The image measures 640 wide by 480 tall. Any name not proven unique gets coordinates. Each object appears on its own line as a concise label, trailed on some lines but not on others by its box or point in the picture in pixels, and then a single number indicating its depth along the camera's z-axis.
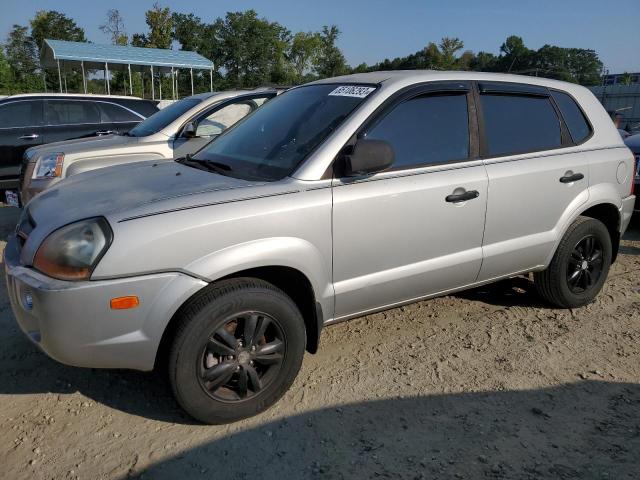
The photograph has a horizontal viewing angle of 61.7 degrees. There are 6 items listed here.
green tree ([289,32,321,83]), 61.38
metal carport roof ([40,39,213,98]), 25.39
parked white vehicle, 5.55
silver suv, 2.43
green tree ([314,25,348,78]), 62.59
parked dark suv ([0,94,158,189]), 7.75
